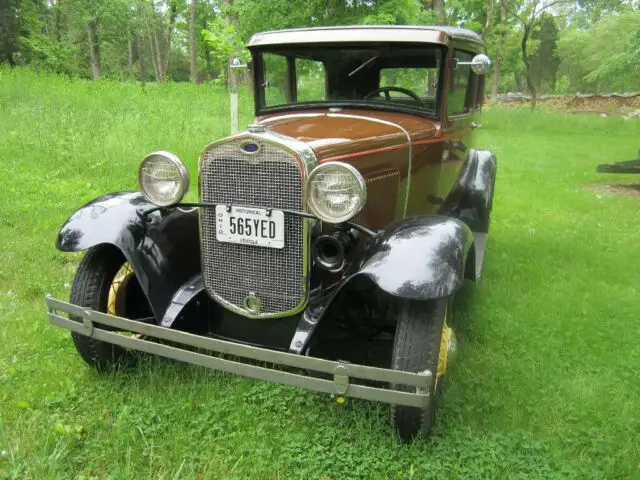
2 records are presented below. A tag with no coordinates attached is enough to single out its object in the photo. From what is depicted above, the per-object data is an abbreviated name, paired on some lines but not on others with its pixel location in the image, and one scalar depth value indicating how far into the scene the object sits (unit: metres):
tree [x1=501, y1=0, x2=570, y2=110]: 20.32
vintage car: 2.34
